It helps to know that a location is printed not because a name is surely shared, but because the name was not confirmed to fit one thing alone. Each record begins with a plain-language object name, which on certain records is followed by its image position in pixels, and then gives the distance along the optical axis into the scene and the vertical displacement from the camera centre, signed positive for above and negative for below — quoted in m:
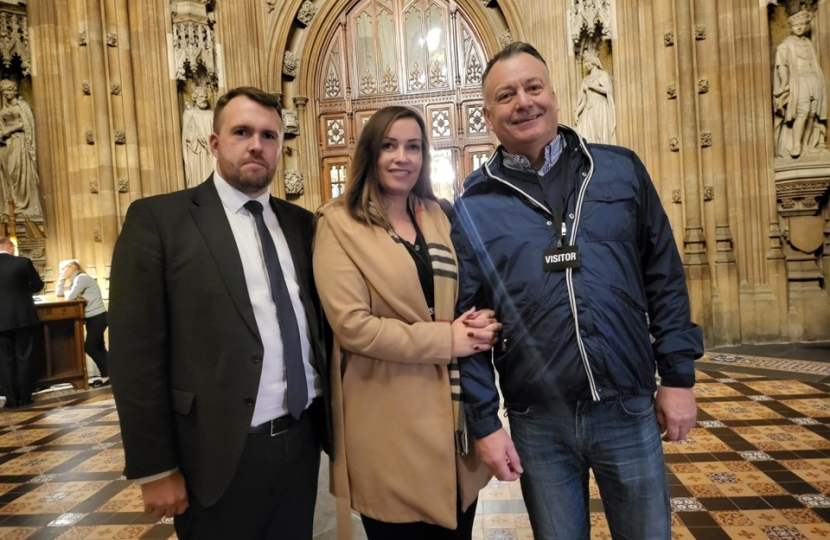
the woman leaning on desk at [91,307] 6.16 -0.37
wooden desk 5.78 -0.73
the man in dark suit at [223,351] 1.29 -0.21
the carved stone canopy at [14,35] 7.06 +3.35
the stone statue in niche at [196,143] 7.38 +1.79
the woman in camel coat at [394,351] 1.33 -0.24
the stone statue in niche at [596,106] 6.59 +1.78
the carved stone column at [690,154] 6.08 +1.00
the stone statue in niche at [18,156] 6.96 +1.67
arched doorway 8.37 +2.96
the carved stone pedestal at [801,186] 5.91 +0.53
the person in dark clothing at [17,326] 5.31 -0.47
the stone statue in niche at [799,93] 5.92 +1.58
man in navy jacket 1.24 -0.18
